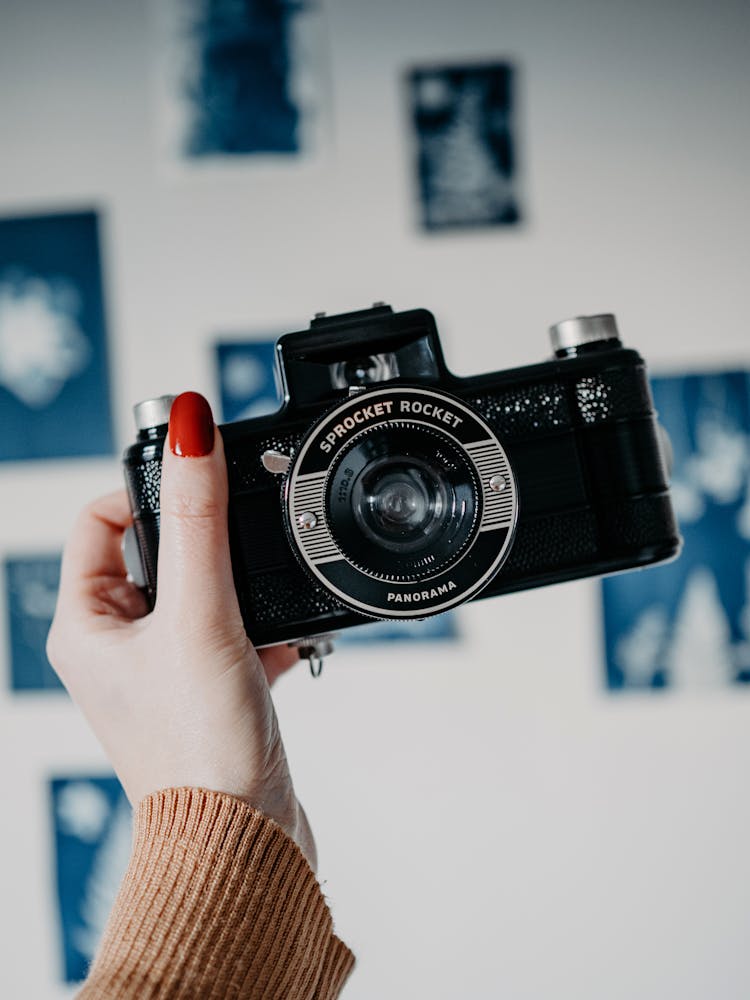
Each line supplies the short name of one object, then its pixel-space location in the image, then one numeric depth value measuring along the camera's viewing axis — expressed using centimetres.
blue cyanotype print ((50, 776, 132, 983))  94
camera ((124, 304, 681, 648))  48
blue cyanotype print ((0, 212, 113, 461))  89
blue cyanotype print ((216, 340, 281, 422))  88
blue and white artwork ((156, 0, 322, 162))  84
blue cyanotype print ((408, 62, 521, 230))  84
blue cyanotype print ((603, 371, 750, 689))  87
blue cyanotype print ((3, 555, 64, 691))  92
